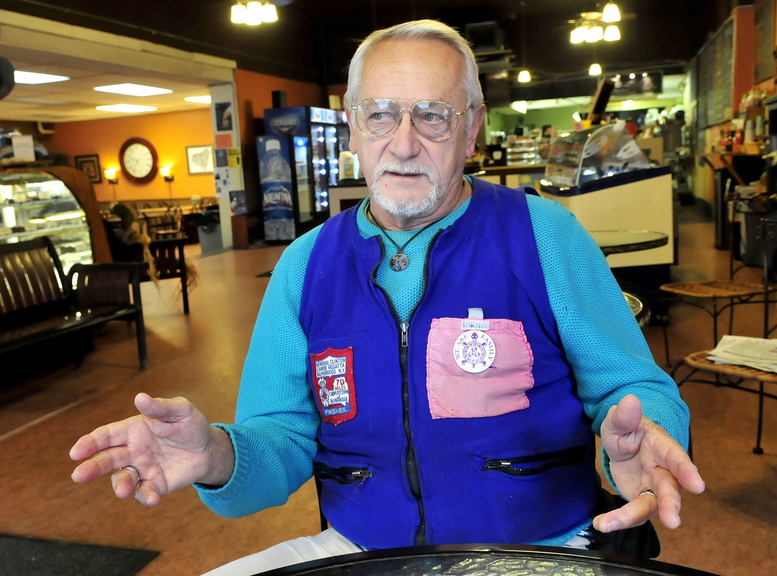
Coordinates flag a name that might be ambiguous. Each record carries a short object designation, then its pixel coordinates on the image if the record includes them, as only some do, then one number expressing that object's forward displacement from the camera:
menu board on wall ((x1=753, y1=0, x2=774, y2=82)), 8.07
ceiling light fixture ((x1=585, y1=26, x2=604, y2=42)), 11.27
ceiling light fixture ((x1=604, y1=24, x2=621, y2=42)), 11.08
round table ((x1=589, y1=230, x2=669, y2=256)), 3.27
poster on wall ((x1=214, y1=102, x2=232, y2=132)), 11.47
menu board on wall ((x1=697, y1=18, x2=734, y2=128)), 10.12
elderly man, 1.26
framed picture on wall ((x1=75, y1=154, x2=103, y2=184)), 17.56
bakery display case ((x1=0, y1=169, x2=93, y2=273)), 5.21
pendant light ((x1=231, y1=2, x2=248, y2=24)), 8.75
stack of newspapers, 2.49
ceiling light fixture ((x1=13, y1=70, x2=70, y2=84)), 9.84
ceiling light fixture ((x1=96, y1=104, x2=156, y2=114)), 14.63
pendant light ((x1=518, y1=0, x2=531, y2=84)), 14.06
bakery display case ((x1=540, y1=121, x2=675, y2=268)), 5.06
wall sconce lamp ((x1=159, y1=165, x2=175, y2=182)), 16.86
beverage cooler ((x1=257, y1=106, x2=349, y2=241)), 11.81
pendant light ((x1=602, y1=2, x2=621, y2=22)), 9.84
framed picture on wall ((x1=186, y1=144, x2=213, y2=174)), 16.56
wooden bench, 4.57
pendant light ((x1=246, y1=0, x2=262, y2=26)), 8.81
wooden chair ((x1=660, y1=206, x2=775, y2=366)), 3.62
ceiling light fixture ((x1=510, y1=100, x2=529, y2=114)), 16.17
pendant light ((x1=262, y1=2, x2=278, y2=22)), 8.86
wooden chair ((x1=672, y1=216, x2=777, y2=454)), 2.39
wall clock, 17.02
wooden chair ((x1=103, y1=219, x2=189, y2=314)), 6.52
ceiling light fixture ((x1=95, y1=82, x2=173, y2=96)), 11.54
